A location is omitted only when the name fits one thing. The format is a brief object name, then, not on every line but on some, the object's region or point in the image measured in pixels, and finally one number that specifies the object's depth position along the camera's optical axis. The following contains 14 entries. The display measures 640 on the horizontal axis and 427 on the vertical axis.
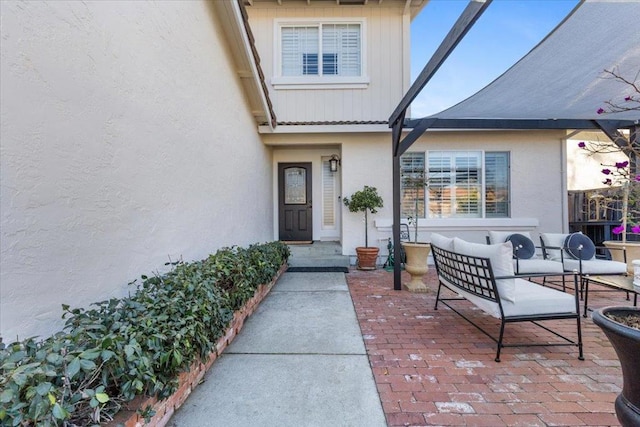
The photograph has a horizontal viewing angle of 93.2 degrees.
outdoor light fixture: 7.84
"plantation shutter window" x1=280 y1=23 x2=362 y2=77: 7.02
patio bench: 2.80
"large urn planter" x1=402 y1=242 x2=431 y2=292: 4.97
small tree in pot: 6.52
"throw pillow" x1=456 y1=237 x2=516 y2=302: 2.83
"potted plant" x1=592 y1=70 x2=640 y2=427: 1.55
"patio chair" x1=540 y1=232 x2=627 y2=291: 4.28
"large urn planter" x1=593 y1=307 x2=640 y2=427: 1.54
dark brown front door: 8.27
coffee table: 3.36
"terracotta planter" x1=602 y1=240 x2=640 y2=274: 4.71
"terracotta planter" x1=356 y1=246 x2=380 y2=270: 6.50
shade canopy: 2.65
